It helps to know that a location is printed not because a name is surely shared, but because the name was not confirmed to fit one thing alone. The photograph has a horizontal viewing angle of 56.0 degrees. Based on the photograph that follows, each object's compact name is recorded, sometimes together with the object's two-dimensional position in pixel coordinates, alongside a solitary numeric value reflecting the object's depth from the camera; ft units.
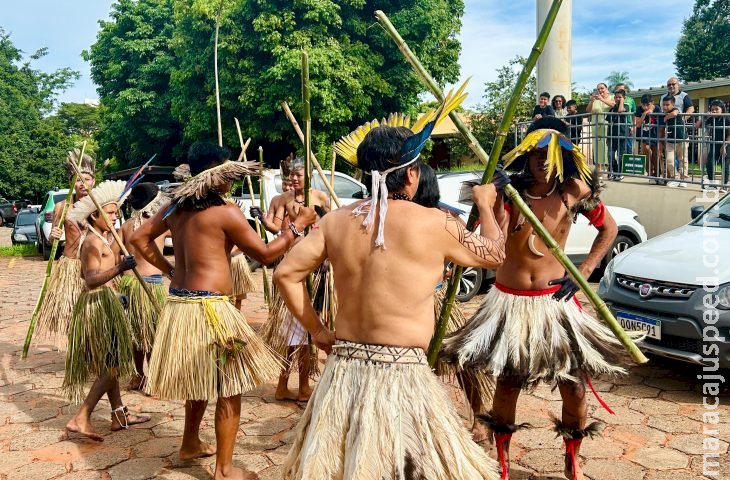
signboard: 38.29
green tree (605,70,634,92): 151.34
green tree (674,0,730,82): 131.13
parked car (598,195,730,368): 16.46
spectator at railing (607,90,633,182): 39.65
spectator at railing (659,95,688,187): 35.70
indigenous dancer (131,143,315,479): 12.34
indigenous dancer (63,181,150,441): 15.48
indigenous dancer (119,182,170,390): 17.22
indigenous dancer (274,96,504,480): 8.38
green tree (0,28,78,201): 111.55
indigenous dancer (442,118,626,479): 11.76
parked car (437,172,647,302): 29.07
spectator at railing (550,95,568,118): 42.09
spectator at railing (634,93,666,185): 37.04
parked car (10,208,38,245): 60.49
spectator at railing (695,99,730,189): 33.04
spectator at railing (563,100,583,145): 42.42
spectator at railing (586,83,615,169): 41.45
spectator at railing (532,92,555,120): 39.32
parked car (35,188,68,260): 49.60
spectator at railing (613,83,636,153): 39.07
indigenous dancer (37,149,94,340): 19.08
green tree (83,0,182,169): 82.53
